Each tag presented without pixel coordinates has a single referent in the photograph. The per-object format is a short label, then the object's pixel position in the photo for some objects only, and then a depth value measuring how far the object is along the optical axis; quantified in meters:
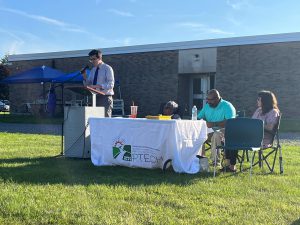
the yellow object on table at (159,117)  4.91
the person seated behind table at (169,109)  5.58
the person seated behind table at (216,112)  5.49
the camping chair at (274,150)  5.04
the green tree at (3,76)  28.26
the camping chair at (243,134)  4.70
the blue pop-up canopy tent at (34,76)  13.22
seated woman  5.04
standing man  5.77
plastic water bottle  5.38
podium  5.58
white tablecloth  4.69
